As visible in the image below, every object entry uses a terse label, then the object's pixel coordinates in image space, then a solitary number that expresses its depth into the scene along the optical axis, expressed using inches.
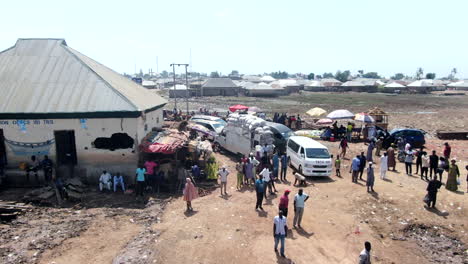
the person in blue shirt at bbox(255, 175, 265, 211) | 489.7
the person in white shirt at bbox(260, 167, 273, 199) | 545.8
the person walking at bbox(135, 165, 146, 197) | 577.5
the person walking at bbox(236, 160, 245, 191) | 611.5
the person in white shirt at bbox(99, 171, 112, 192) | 609.9
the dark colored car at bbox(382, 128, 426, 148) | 944.9
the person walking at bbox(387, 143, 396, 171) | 717.9
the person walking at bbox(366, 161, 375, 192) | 566.6
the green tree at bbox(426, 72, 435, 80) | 6815.9
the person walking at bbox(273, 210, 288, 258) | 371.2
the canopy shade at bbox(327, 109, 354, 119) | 1099.3
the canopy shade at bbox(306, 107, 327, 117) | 1254.5
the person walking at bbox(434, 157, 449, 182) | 606.4
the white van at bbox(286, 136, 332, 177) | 652.7
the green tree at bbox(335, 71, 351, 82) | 5883.4
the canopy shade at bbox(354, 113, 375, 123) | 1013.8
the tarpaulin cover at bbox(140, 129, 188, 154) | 634.8
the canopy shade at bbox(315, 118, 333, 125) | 1190.9
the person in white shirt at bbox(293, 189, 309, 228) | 437.7
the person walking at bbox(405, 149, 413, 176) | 684.7
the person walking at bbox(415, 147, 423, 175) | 687.1
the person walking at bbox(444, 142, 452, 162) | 745.0
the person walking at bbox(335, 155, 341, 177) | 683.4
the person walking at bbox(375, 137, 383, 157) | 856.9
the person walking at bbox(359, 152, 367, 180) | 635.7
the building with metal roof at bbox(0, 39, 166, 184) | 625.3
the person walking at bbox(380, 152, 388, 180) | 637.3
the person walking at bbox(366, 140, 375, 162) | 738.8
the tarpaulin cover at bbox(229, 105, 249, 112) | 1325.0
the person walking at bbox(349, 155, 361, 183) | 624.0
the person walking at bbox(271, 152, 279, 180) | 652.1
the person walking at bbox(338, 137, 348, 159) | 819.4
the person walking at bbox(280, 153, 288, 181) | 650.7
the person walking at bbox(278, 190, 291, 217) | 440.8
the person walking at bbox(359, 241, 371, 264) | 335.3
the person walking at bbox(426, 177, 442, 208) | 504.4
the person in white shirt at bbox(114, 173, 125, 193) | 610.5
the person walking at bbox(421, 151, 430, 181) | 640.4
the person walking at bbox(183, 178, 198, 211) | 504.7
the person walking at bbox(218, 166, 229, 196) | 581.9
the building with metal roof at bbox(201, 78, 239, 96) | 3235.7
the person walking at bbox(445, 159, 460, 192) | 572.1
